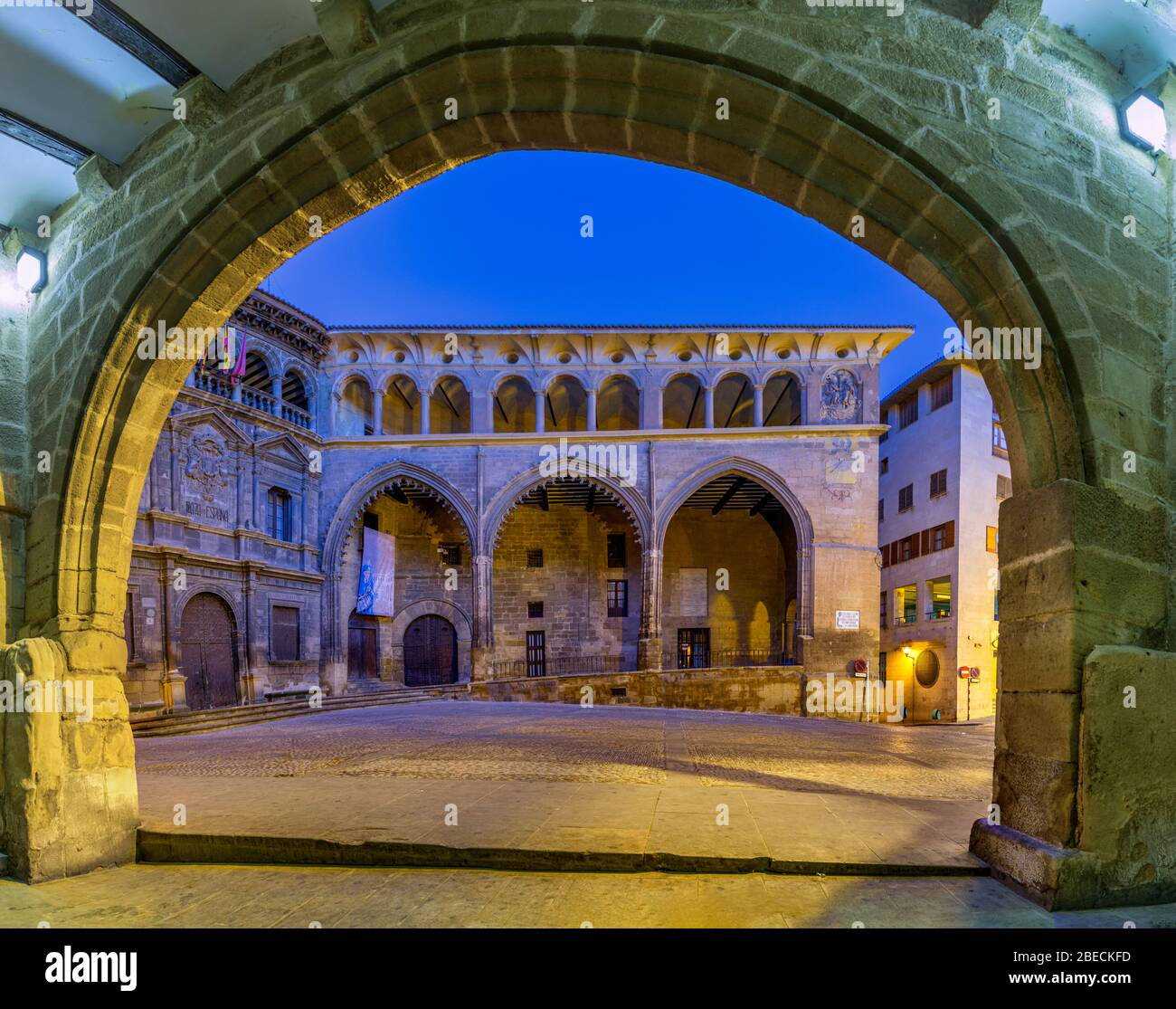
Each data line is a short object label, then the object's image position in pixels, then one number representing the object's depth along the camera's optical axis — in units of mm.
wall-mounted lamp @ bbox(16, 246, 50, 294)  4043
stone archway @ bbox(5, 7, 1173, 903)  2766
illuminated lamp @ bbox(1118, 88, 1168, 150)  3076
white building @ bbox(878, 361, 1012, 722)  22859
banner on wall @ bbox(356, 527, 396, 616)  21672
